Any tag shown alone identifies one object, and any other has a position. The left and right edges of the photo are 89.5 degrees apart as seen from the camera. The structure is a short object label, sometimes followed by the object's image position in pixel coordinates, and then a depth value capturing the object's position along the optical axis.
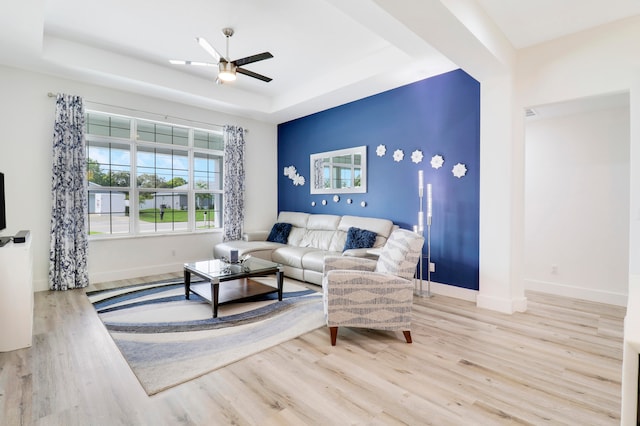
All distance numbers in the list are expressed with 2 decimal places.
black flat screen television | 3.27
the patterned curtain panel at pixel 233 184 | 6.02
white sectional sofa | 4.66
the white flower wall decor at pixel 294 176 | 6.36
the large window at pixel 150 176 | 4.94
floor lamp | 4.21
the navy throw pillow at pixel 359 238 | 4.55
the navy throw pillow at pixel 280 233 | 5.87
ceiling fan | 3.35
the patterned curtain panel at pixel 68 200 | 4.32
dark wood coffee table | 3.44
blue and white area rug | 2.42
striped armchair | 2.78
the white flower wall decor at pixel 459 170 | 4.07
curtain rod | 4.33
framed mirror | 5.25
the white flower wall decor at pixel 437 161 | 4.29
